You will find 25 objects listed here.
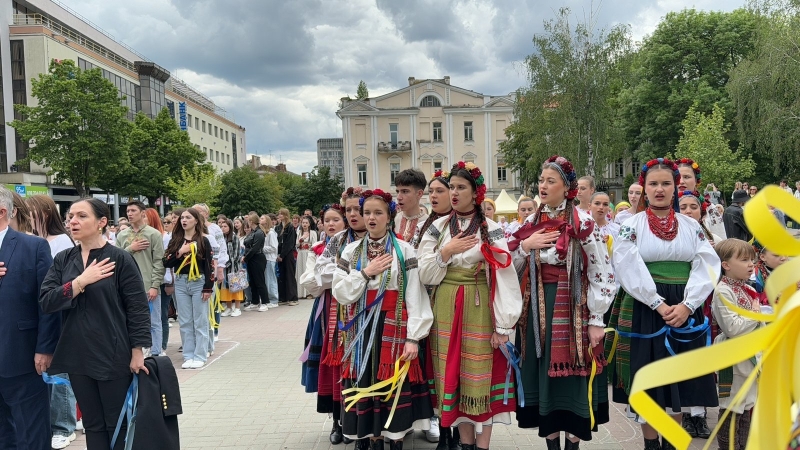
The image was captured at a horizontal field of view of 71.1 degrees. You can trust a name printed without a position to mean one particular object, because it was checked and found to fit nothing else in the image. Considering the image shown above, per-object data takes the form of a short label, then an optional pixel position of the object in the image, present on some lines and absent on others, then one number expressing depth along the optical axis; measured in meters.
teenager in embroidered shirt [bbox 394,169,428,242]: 4.89
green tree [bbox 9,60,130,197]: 27.91
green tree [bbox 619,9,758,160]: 34.78
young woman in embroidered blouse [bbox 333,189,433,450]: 3.92
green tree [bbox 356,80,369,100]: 70.19
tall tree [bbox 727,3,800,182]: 23.72
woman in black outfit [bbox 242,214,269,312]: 12.43
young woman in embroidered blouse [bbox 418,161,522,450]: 3.70
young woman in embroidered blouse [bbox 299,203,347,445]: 4.66
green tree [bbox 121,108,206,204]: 34.97
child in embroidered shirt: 4.00
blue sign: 58.03
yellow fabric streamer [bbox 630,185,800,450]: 0.85
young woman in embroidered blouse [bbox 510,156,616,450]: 3.67
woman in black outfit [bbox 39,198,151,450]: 3.62
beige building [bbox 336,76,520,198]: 54.72
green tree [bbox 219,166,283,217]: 48.25
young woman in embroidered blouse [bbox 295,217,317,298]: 13.55
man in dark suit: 3.90
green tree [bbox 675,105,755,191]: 25.41
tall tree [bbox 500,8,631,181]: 30.48
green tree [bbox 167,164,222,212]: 35.66
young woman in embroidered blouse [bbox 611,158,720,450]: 3.73
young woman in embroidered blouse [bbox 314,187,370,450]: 4.34
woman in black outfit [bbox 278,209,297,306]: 13.18
